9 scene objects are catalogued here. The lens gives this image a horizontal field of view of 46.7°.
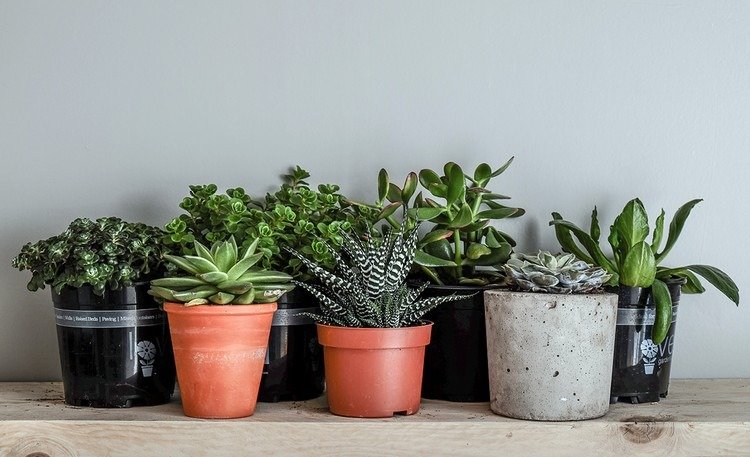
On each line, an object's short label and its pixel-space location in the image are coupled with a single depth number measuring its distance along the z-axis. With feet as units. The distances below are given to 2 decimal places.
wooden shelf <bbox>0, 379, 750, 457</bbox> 3.44
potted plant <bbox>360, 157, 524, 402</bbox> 3.97
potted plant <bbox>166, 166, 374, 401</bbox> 3.88
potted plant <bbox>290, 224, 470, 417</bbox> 3.62
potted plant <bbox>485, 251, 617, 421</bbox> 3.56
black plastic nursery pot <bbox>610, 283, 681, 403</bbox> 3.92
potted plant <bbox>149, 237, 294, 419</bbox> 3.53
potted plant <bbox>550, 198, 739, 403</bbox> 3.88
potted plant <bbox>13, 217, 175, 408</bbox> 3.71
